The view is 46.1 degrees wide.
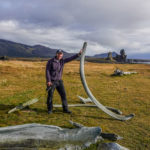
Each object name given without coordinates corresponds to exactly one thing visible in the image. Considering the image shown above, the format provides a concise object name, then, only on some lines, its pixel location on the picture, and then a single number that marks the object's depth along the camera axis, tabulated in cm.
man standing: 793
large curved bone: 784
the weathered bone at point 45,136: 446
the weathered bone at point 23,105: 862
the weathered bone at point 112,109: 920
